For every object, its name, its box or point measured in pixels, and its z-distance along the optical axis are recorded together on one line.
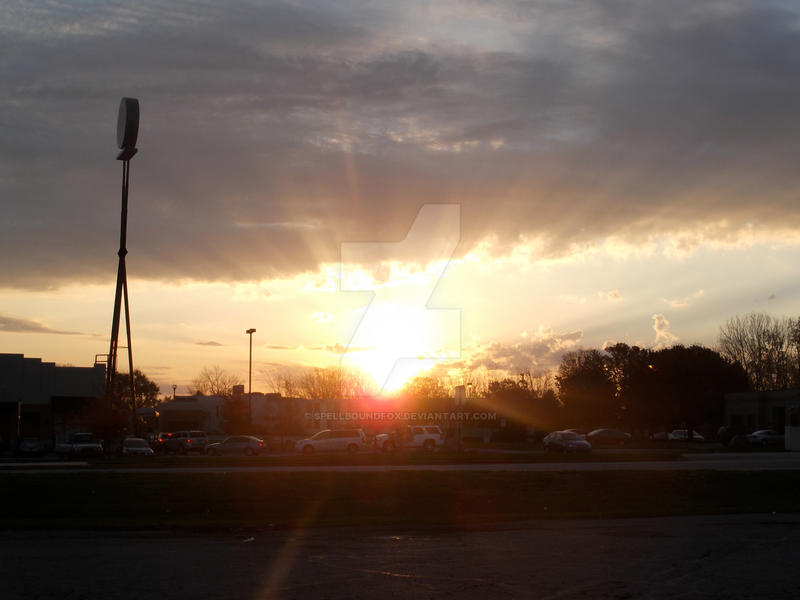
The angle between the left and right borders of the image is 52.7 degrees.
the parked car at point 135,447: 49.01
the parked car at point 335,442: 47.44
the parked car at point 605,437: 67.75
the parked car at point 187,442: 55.97
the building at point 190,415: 97.94
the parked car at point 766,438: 58.35
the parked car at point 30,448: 53.69
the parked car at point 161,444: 55.97
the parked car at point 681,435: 84.51
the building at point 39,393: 66.94
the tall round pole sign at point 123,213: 44.19
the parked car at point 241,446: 50.14
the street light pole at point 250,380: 70.21
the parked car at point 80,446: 49.54
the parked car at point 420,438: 54.16
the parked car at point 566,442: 49.59
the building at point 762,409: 70.69
